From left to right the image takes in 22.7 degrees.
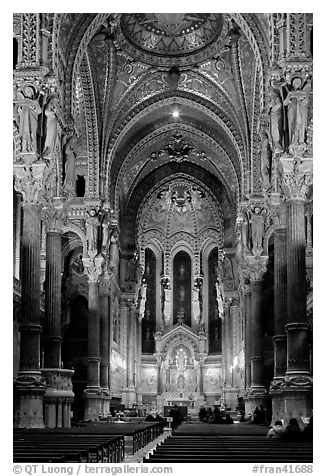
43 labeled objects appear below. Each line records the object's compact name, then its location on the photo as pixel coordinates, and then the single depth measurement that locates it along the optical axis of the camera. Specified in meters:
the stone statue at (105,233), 29.28
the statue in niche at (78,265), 37.44
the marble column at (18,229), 25.24
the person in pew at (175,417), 30.00
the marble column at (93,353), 28.95
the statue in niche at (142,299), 43.75
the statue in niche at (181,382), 46.38
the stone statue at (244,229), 28.34
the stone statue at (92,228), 29.09
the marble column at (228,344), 40.97
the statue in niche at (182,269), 48.16
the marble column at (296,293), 15.85
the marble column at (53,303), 19.88
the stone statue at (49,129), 17.28
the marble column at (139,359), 43.65
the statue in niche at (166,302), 47.69
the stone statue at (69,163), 20.59
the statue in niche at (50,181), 17.41
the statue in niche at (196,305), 47.28
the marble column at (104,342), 29.97
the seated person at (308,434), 11.84
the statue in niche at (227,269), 39.78
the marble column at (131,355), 40.84
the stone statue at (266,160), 20.52
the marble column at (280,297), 19.92
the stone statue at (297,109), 16.45
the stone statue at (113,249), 32.68
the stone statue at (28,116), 17.06
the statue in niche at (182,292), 48.28
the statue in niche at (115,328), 37.80
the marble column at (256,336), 27.88
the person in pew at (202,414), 31.81
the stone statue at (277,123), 16.81
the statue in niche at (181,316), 47.30
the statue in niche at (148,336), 47.16
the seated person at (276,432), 12.70
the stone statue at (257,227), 27.98
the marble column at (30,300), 16.14
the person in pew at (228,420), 25.59
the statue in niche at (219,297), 41.91
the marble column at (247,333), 30.11
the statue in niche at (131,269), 40.34
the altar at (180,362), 45.69
